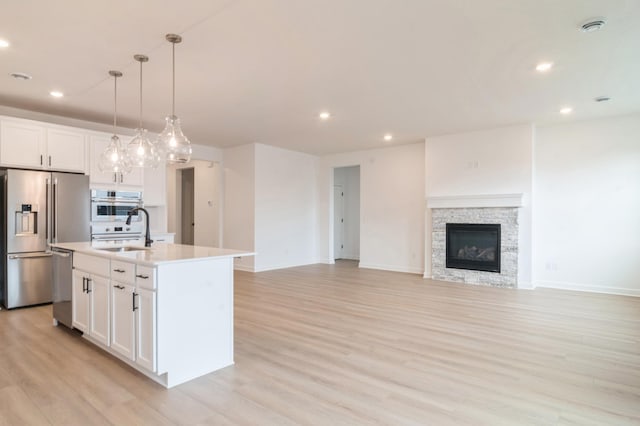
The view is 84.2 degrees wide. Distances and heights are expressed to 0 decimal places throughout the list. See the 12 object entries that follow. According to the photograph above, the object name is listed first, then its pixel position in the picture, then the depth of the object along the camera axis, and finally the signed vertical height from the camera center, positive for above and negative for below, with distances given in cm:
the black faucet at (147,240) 352 -28
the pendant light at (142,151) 371 +66
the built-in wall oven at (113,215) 537 -4
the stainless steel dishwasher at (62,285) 358 -76
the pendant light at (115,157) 388 +61
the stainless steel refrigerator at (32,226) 455 -19
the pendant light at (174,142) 338 +68
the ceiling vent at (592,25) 278 +150
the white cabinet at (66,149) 496 +91
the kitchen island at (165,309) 250 -74
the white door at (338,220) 999 -22
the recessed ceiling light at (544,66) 358 +151
